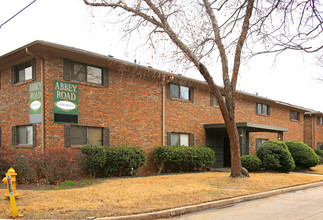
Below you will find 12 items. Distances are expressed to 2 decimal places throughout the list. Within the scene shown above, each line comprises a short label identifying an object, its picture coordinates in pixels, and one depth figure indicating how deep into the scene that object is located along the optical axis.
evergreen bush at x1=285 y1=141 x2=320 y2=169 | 19.64
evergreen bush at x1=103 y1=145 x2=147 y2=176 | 13.39
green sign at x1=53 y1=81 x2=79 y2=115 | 12.98
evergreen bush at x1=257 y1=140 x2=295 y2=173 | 17.42
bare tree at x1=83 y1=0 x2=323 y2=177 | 11.63
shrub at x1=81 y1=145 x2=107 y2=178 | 12.73
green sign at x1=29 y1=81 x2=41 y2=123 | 12.95
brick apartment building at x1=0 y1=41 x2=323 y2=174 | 12.91
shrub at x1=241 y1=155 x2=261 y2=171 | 17.05
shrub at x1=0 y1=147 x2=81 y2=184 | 10.64
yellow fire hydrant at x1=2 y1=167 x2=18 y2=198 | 7.13
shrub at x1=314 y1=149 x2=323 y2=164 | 29.30
